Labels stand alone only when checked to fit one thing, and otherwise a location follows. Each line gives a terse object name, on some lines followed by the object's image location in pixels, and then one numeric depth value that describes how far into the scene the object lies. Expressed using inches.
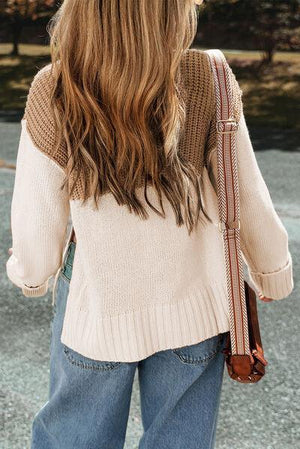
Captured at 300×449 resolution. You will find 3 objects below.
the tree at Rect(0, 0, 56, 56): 609.6
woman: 62.7
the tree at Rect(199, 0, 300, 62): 537.3
